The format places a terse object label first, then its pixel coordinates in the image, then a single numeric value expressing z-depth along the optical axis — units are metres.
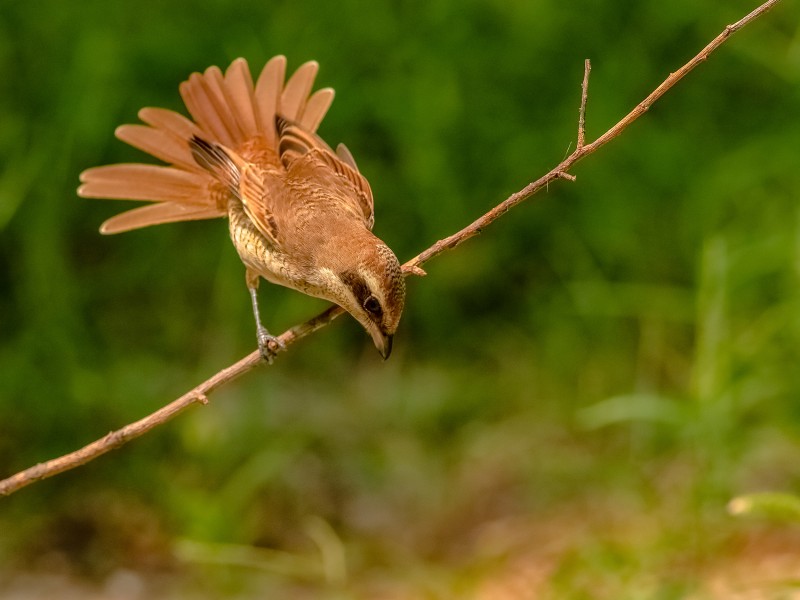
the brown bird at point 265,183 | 5.26
